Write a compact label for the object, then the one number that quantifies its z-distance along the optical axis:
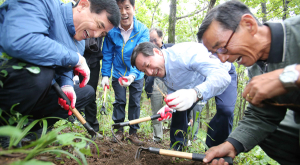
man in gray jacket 1.32
